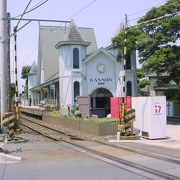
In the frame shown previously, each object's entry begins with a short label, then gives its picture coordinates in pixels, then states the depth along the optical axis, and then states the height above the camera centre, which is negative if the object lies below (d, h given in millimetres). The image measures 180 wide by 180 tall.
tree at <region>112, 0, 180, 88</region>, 23125 +4407
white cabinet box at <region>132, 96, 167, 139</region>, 15273 -803
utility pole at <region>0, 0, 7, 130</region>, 14930 +2211
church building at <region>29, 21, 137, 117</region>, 29688 +2600
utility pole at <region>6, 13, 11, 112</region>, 15389 +1730
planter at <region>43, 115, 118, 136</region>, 16797 -1490
